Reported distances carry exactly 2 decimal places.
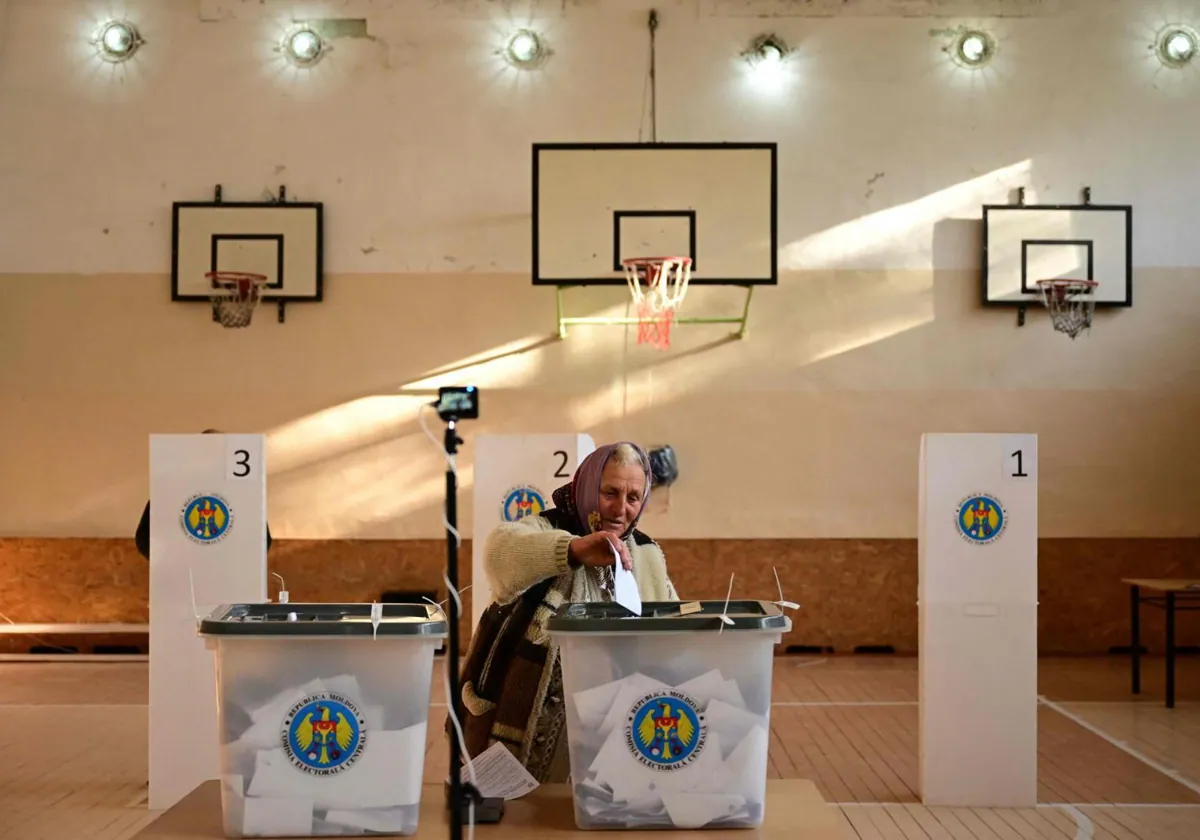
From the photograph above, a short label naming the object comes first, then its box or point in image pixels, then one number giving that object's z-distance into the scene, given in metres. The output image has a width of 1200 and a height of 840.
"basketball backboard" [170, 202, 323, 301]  8.27
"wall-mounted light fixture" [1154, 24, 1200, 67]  8.34
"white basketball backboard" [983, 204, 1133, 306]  8.21
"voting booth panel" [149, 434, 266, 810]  4.73
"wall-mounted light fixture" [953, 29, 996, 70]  8.36
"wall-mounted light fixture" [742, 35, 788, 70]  8.34
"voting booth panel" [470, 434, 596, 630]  5.75
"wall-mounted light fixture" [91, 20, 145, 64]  8.37
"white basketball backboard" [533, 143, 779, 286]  7.56
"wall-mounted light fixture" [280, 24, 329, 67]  8.38
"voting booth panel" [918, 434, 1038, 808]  4.75
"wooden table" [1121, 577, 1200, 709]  6.54
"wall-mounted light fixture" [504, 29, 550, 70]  8.36
